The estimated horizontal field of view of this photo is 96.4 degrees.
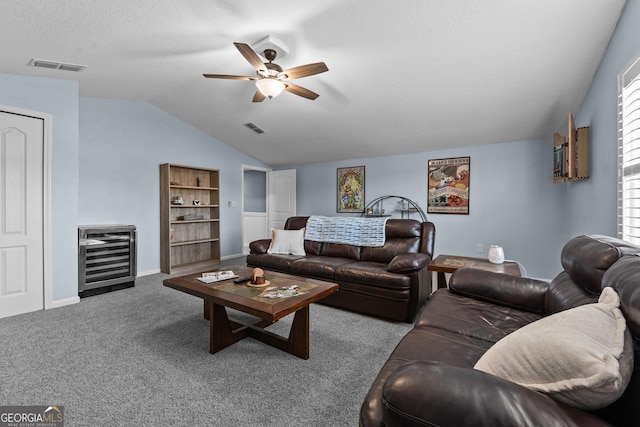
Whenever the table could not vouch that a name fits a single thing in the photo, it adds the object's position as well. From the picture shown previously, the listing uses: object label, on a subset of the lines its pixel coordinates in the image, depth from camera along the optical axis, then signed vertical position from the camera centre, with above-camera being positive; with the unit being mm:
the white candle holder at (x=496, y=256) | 2861 -451
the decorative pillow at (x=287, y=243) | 3945 -439
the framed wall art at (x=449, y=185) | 4633 +427
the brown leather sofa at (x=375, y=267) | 2736 -619
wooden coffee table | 1866 -622
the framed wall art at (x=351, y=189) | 5660 +446
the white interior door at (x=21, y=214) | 2877 -19
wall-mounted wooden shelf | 2602 +534
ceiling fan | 2385 +1222
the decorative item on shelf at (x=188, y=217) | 5076 -104
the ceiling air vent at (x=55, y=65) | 2754 +1474
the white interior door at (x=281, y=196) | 6457 +349
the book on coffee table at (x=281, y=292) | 2041 -596
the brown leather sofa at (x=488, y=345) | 679 -482
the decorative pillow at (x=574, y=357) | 676 -384
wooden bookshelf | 4742 -125
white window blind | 1749 +371
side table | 2652 -533
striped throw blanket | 3689 -256
